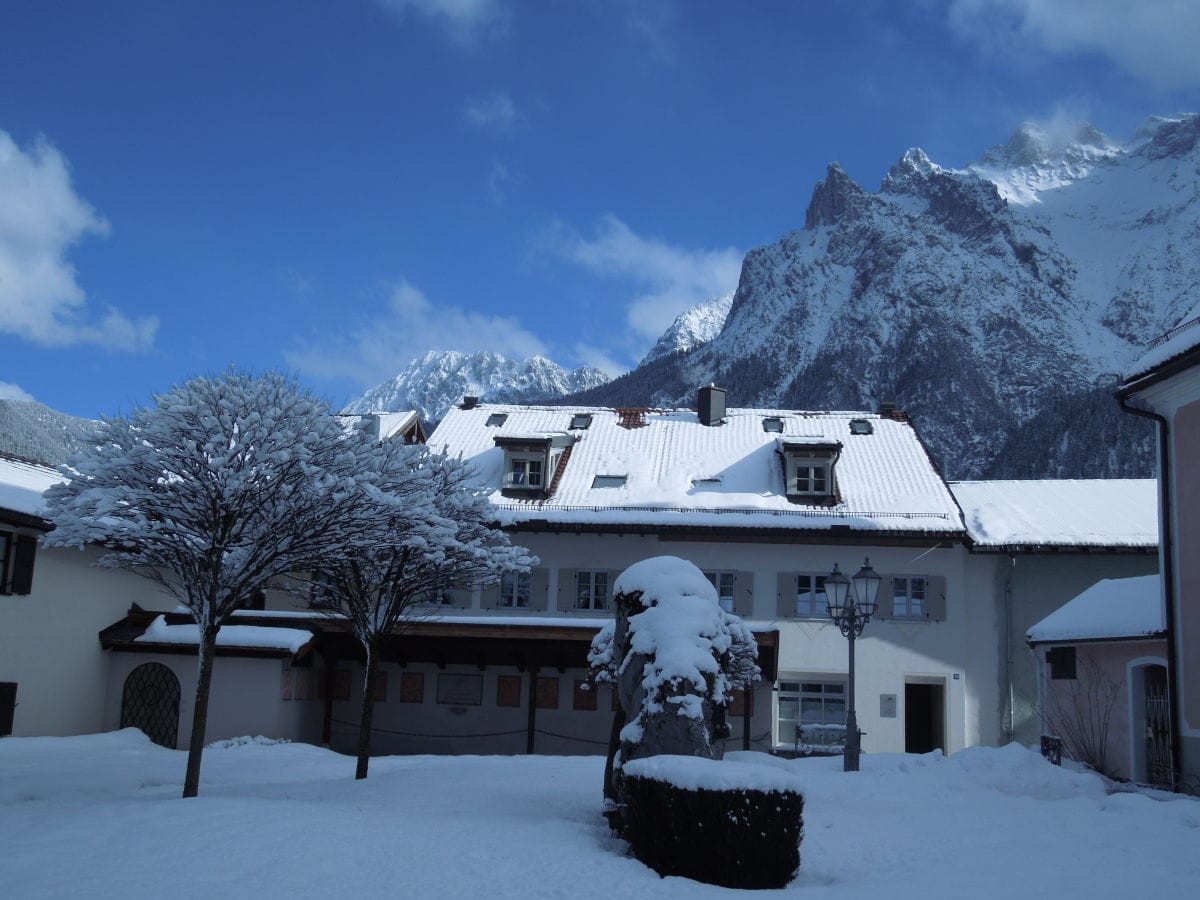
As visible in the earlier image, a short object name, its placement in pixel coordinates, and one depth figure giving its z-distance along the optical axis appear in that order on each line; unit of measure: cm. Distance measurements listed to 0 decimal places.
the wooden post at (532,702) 2389
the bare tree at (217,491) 1271
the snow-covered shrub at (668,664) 1188
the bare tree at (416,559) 1488
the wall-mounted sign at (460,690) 2545
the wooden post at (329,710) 2445
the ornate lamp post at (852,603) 1792
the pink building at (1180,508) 1554
